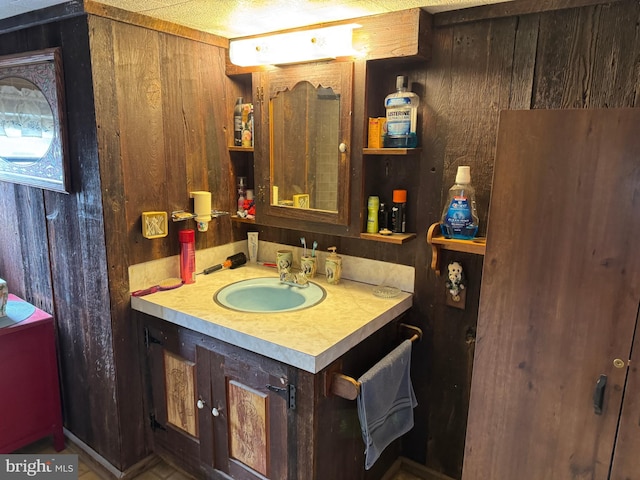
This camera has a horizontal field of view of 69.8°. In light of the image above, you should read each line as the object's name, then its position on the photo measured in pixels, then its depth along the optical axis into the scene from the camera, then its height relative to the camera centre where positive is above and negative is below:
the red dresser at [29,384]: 1.96 -1.05
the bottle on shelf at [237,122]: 2.16 +0.12
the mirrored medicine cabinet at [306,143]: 1.80 +0.02
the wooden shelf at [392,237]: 1.78 -0.34
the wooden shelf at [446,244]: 1.56 -0.32
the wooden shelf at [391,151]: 1.70 +0.00
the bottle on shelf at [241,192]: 2.24 -0.22
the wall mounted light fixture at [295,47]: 1.69 +0.39
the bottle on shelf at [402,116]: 1.70 +0.13
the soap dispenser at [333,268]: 2.00 -0.51
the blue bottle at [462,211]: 1.61 -0.20
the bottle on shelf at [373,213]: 1.86 -0.25
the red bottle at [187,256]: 1.99 -0.47
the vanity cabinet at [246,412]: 1.49 -0.93
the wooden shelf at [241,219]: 2.19 -0.34
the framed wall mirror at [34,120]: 1.77 +0.09
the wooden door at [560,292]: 1.13 -0.36
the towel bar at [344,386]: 1.44 -0.74
